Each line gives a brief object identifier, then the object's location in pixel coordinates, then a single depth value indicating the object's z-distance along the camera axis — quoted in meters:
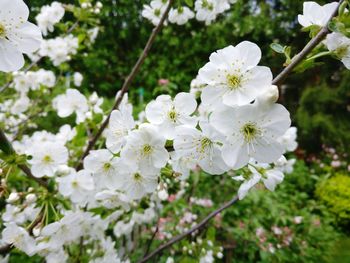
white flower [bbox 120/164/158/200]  0.15
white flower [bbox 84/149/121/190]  0.16
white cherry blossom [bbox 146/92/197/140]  0.13
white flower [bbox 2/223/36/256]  0.17
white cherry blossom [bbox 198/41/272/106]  0.11
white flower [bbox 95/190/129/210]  0.19
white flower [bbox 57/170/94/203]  0.18
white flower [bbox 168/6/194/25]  0.24
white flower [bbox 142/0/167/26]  0.24
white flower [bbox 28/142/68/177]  0.19
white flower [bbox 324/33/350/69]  0.11
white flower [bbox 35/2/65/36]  0.35
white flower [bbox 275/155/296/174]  0.27
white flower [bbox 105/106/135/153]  0.14
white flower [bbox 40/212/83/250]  0.16
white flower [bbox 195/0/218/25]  0.22
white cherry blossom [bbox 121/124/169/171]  0.13
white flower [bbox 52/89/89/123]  0.25
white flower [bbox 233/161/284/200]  0.16
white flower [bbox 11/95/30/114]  0.51
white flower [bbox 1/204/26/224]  0.19
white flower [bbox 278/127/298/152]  0.25
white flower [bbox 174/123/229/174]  0.12
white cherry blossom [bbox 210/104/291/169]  0.11
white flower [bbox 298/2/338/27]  0.13
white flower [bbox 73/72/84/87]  0.56
